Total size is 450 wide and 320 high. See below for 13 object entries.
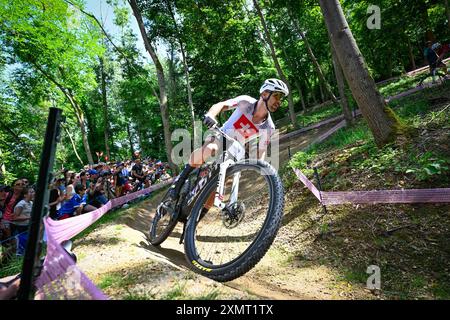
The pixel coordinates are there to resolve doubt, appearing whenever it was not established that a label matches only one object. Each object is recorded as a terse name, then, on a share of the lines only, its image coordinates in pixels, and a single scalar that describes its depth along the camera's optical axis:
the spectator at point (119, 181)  11.33
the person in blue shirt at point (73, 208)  7.68
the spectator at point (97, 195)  8.73
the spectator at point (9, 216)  5.60
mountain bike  3.00
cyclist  4.18
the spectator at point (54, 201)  7.36
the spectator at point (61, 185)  8.20
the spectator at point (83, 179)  9.78
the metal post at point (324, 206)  5.40
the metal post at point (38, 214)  2.04
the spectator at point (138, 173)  12.98
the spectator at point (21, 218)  6.30
